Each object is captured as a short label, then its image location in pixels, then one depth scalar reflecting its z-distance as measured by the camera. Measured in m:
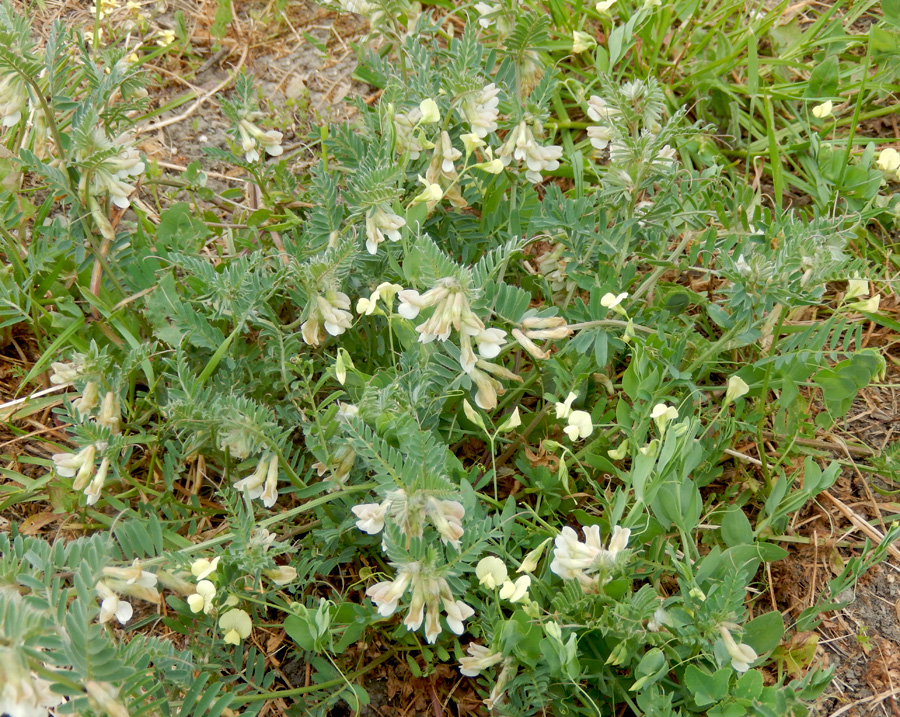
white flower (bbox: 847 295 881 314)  0.54
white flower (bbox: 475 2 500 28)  0.54
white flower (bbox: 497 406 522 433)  0.50
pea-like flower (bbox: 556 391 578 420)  0.49
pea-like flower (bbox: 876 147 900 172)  0.58
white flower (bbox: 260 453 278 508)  0.49
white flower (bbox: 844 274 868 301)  0.54
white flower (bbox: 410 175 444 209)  0.51
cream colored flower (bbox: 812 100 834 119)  0.62
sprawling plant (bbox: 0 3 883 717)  0.46
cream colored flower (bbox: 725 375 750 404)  0.51
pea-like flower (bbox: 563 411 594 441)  0.49
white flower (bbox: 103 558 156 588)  0.43
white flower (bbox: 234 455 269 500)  0.50
